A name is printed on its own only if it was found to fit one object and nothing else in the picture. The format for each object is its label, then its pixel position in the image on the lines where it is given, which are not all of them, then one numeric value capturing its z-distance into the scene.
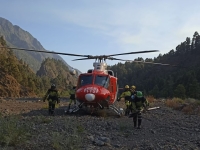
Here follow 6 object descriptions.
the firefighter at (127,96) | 10.46
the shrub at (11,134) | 4.59
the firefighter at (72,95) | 11.37
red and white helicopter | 9.22
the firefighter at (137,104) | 7.76
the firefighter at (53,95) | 10.20
